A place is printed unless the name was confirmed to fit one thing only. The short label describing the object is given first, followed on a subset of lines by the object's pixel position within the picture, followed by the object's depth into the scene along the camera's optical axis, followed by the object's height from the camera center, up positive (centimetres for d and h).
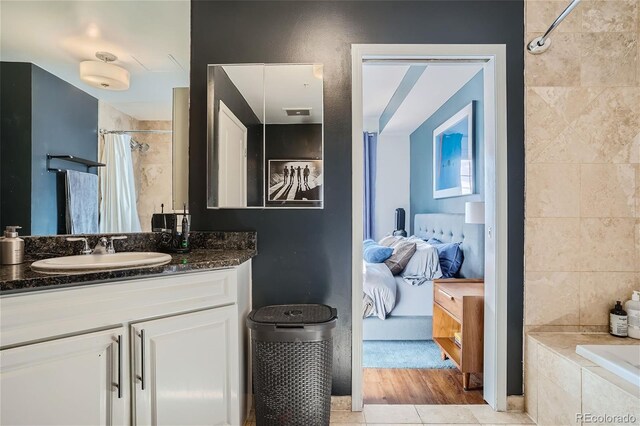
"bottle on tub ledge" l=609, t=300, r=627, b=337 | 180 -59
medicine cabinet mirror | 195 +46
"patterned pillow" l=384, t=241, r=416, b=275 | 303 -41
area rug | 251 -114
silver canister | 146 -16
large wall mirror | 166 +54
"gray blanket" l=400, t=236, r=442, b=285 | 286 -48
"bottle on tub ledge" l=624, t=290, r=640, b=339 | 178 -55
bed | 281 -87
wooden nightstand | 214 -71
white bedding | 274 -68
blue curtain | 554 +58
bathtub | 135 -67
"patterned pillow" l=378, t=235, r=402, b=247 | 388 -33
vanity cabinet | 113 -54
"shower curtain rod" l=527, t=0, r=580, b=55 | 186 +97
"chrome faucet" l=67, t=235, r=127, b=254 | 164 -17
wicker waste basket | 155 -74
